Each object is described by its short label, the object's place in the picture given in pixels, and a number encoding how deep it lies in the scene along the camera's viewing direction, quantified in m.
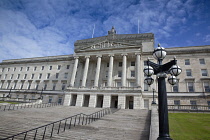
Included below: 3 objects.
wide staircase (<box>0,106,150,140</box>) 11.25
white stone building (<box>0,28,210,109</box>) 33.09
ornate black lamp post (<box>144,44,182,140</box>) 6.01
